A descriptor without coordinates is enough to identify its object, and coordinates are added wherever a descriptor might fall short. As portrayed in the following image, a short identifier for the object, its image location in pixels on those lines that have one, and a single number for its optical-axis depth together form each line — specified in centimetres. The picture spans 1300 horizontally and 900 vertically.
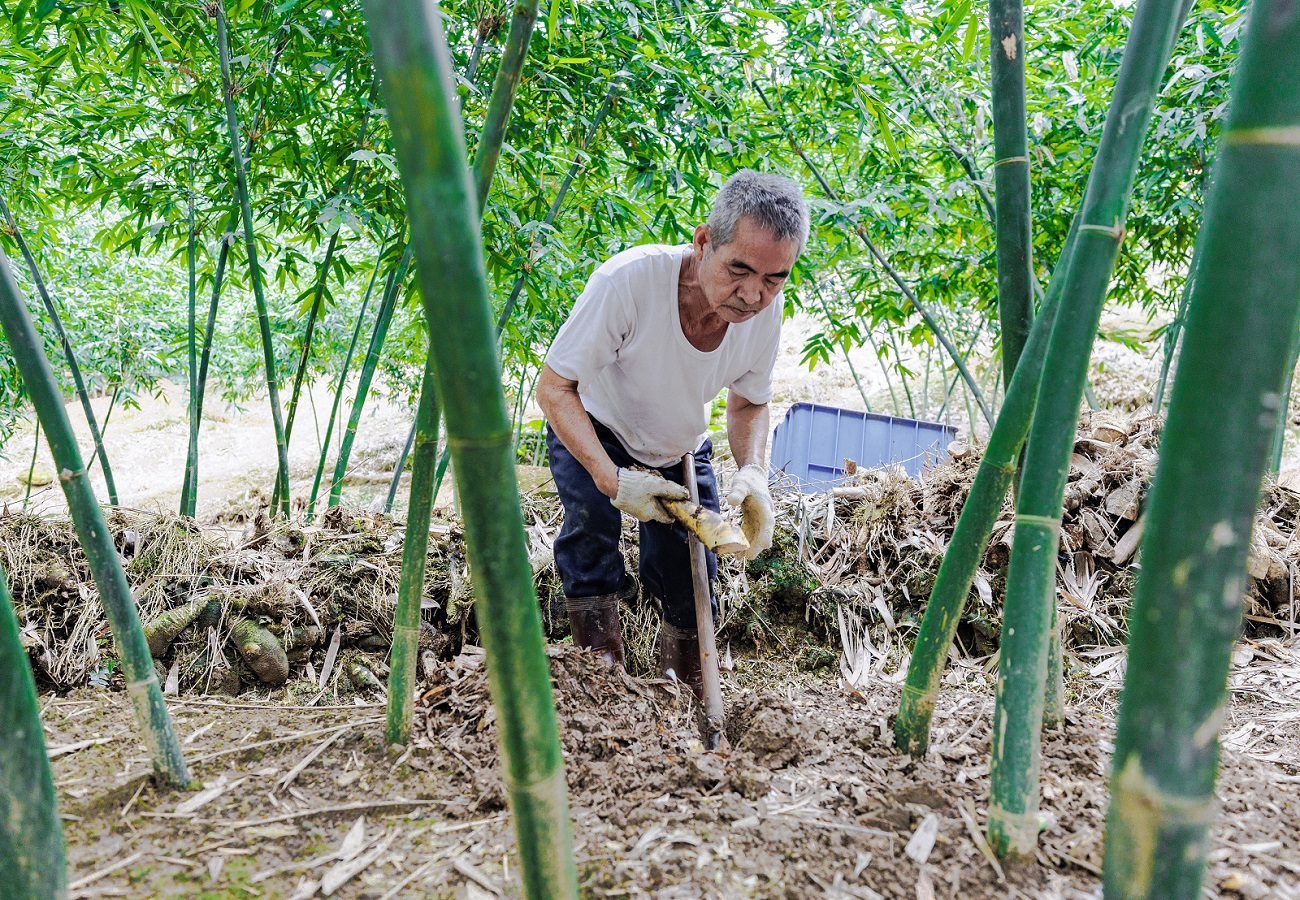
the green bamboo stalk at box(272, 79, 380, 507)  257
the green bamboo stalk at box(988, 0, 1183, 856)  94
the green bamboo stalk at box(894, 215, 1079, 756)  114
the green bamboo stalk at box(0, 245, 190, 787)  114
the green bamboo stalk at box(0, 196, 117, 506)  292
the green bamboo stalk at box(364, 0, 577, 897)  61
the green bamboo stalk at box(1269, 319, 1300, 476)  324
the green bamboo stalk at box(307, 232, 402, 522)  321
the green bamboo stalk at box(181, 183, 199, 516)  319
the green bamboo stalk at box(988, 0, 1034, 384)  119
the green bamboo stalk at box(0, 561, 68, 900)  80
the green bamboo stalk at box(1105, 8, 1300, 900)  51
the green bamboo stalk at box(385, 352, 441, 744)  142
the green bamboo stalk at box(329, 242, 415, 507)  286
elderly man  185
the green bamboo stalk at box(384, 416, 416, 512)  397
